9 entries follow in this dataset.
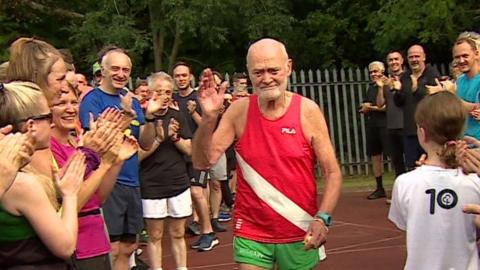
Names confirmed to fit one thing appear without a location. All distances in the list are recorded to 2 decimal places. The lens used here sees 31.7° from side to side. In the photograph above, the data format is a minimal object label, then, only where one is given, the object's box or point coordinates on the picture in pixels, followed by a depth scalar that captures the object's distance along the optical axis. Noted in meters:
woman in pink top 4.64
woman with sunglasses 3.74
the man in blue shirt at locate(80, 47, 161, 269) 6.95
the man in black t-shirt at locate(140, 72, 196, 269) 8.41
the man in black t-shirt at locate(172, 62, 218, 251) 10.31
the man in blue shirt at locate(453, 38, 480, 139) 7.23
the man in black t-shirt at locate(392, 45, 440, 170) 11.34
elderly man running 5.41
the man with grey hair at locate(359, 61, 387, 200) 13.61
